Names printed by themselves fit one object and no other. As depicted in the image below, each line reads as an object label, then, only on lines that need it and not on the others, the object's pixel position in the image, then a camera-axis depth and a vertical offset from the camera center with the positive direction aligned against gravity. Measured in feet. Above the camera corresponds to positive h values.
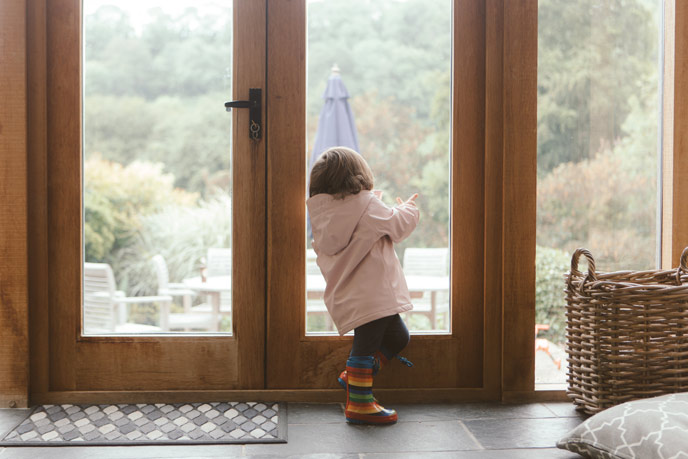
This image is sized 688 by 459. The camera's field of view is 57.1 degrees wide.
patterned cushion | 5.27 -1.96
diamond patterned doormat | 6.58 -2.43
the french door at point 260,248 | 7.79 -0.51
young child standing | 7.23 -0.61
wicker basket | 6.77 -1.41
